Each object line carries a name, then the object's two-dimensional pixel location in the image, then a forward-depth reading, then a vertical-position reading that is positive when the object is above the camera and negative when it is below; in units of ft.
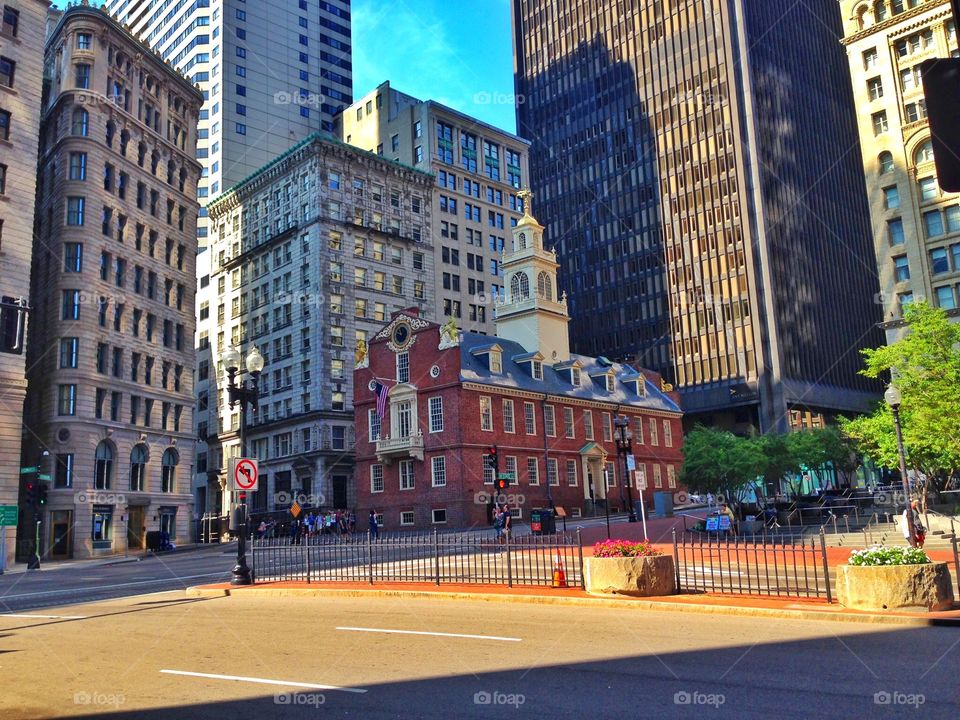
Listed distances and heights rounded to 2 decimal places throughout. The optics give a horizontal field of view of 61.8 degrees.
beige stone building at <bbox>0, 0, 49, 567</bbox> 141.08 +64.53
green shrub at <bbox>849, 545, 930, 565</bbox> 43.78 -4.07
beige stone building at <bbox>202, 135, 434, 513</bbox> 248.32 +72.02
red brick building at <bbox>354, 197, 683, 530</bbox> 175.01 +19.71
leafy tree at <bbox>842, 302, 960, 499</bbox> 116.47 +13.15
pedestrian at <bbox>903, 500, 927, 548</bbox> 80.22 -5.59
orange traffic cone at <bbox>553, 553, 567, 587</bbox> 58.65 -5.90
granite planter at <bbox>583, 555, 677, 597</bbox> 51.57 -5.33
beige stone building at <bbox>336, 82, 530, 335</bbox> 295.69 +122.69
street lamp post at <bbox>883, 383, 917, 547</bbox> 79.36 +6.42
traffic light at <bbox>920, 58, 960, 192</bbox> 14.56 +6.73
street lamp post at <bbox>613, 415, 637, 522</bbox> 133.64 +9.37
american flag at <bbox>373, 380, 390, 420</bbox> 184.75 +24.13
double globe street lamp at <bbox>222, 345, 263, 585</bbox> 68.80 +6.11
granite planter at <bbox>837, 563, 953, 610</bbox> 42.75 -5.64
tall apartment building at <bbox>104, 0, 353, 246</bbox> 342.03 +195.09
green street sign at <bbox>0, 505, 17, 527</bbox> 126.74 +0.85
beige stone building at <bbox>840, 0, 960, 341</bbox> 182.60 +76.93
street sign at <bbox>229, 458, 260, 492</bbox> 66.54 +3.02
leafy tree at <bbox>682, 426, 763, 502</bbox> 146.92 +4.14
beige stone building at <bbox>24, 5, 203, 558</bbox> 167.73 +48.70
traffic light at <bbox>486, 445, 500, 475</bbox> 141.39 +7.20
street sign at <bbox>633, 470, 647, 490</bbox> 115.22 +1.98
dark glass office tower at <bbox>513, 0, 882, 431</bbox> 343.46 +137.73
